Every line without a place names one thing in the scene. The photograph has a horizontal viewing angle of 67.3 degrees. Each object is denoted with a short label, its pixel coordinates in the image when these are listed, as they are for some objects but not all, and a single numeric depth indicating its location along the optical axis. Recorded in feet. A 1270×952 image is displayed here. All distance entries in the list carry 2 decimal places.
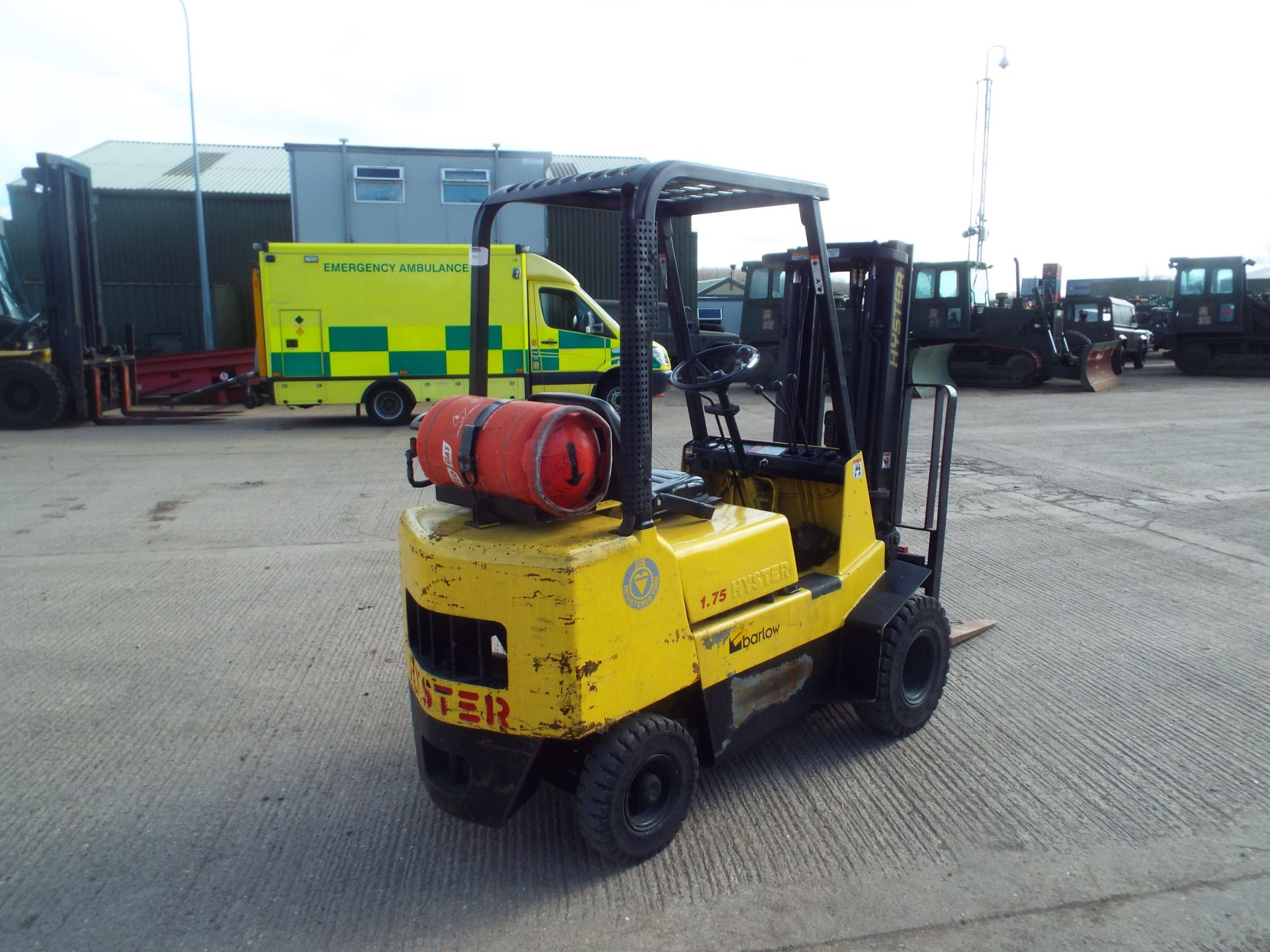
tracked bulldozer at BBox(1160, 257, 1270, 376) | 72.69
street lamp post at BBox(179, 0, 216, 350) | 65.41
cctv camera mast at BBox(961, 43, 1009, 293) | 80.74
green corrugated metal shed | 75.00
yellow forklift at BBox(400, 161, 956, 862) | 9.20
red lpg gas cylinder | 9.00
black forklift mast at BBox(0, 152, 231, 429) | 45.70
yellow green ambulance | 44.73
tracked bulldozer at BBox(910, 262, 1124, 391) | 65.98
